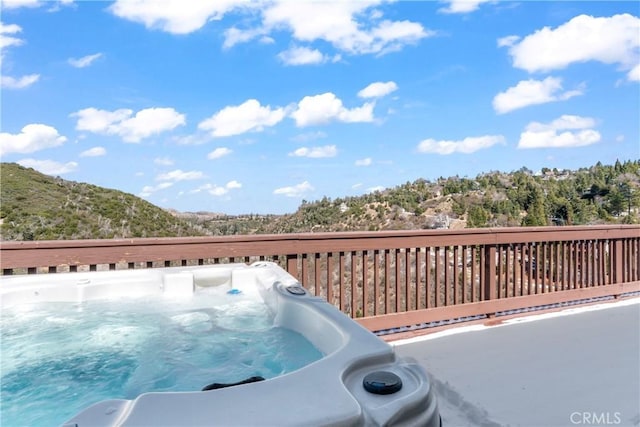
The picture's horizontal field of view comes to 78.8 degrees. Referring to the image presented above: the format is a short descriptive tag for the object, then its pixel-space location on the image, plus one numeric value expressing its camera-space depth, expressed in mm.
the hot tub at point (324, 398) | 894
